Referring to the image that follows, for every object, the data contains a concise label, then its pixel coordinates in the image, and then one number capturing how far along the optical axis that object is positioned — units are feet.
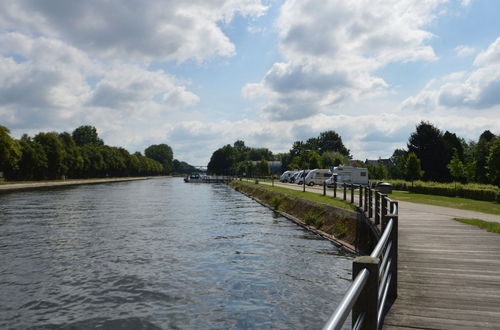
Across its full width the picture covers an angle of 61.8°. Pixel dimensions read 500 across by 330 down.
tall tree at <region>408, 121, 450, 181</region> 206.08
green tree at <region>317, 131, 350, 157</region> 471.62
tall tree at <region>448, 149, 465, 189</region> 153.17
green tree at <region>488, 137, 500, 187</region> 101.55
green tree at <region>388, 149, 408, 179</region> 294.99
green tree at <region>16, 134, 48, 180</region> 250.16
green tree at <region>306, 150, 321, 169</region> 300.73
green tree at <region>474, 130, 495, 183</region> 180.75
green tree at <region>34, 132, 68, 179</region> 282.56
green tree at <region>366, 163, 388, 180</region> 255.04
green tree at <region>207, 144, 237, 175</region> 639.35
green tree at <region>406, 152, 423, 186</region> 161.07
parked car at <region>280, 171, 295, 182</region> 261.52
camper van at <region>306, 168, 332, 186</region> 197.26
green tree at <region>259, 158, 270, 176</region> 404.16
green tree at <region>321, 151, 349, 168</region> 313.36
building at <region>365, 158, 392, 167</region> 556.80
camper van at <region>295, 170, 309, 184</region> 213.58
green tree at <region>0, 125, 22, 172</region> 205.26
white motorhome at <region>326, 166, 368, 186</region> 157.99
